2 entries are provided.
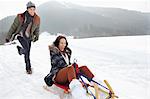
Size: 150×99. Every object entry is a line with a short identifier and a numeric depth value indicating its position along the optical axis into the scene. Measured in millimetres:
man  5156
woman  3530
